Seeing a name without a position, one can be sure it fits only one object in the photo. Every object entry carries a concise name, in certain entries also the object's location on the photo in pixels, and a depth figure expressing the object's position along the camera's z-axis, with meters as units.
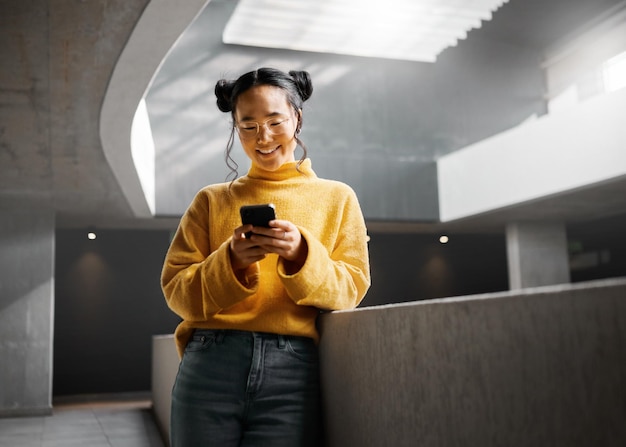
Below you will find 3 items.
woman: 1.44
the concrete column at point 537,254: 12.80
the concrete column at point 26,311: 10.10
